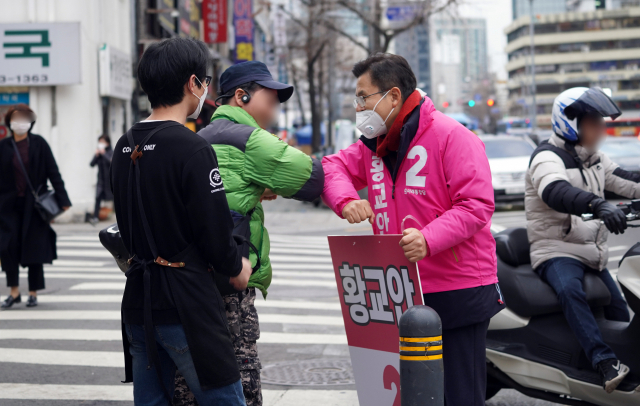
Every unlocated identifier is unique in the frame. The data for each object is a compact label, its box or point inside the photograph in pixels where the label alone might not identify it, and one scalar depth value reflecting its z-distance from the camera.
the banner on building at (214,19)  32.22
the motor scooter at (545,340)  4.05
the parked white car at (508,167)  17.69
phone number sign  18.33
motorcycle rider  4.08
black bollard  3.01
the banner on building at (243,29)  38.38
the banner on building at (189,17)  28.57
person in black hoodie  2.81
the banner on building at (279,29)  41.53
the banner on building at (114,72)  19.66
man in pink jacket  3.24
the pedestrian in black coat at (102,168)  17.45
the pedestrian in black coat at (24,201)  8.20
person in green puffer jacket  3.33
